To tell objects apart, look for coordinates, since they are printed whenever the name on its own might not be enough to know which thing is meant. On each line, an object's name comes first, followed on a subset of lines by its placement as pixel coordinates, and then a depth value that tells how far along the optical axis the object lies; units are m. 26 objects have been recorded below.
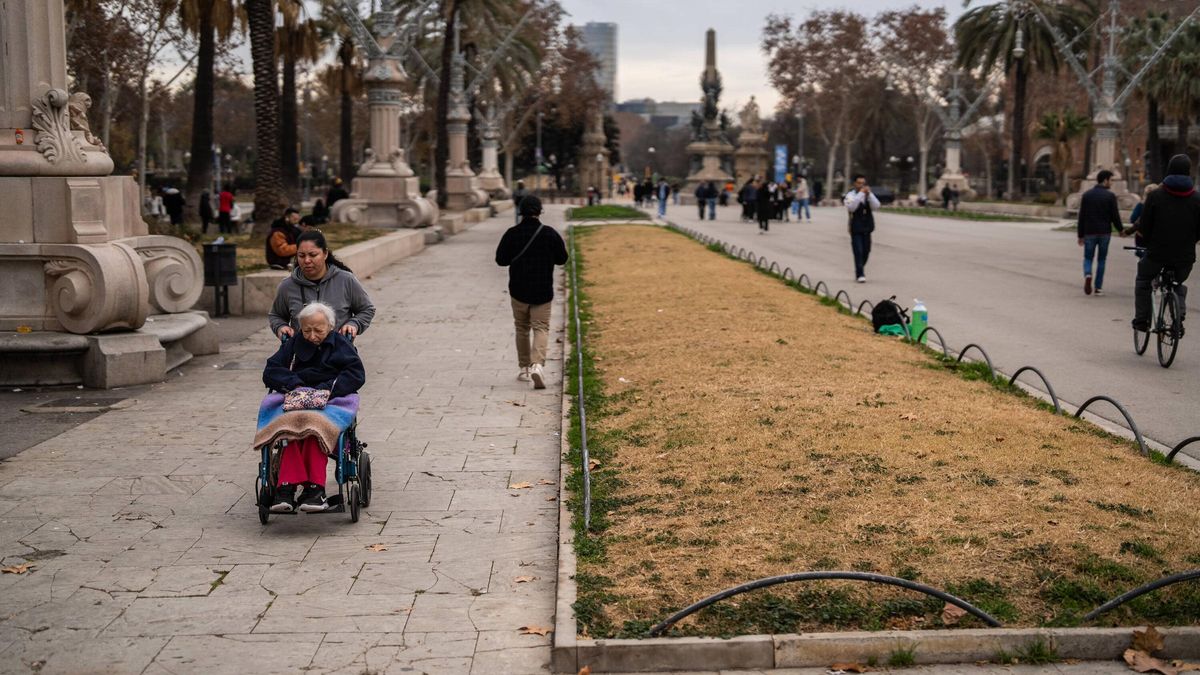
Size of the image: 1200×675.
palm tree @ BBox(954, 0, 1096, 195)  60.06
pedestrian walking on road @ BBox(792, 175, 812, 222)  52.12
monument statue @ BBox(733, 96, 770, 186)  92.19
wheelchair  7.33
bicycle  12.98
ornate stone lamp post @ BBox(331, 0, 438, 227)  34.56
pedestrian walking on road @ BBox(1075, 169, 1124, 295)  18.42
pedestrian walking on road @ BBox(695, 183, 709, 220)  52.08
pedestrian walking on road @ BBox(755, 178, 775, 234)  41.59
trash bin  17.42
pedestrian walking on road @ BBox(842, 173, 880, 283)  21.70
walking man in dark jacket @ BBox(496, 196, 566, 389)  12.17
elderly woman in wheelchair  7.21
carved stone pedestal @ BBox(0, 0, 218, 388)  11.87
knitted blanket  7.17
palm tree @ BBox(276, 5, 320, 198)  42.25
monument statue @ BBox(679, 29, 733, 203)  87.94
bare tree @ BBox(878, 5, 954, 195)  78.56
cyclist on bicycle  13.44
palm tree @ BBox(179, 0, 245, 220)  34.50
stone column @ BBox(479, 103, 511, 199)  70.38
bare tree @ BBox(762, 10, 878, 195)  82.31
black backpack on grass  14.91
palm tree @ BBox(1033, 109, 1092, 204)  65.81
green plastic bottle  14.36
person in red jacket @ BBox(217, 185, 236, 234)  36.06
